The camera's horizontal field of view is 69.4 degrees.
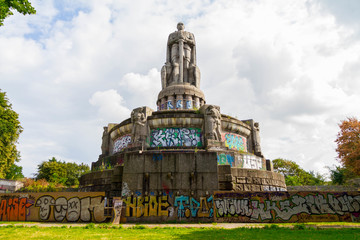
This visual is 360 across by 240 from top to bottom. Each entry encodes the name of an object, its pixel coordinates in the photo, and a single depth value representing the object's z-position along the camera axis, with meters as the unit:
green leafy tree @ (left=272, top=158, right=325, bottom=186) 43.31
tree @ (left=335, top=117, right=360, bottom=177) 28.88
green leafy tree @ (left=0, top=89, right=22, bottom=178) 28.03
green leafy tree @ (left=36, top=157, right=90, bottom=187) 40.22
